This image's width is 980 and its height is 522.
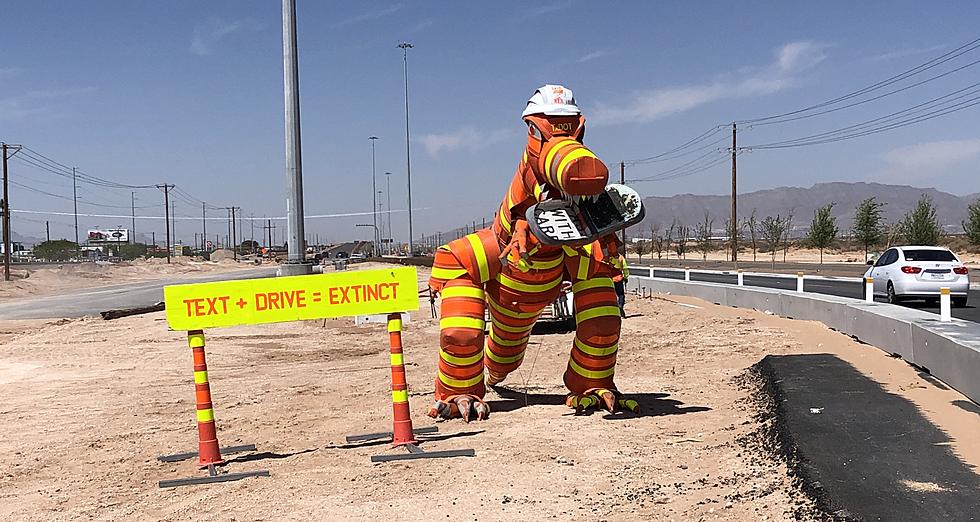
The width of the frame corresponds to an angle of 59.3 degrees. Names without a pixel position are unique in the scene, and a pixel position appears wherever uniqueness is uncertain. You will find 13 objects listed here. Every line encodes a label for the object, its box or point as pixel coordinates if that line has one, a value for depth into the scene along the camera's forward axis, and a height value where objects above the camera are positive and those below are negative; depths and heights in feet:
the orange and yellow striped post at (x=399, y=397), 23.13 -4.26
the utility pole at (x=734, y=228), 161.89 +0.79
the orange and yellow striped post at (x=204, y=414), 21.88 -4.36
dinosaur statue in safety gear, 26.71 -1.86
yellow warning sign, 22.34 -1.48
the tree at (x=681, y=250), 252.42 -4.94
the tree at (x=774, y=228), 196.09 +0.71
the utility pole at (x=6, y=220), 150.20 +4.97
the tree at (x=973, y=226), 179.11 +0.17
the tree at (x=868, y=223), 184.55 +1.33
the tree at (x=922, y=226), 181.68 +0.36
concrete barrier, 27.48 -4.39
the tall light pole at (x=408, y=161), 157.17 +16.00
